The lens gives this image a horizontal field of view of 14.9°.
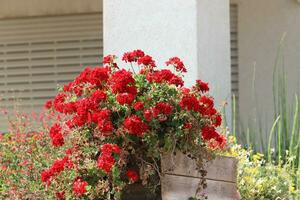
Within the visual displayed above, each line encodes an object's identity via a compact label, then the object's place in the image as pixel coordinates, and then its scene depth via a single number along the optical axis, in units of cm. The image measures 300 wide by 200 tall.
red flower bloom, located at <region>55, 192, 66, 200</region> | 651
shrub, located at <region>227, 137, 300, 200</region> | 769
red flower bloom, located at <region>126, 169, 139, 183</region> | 623
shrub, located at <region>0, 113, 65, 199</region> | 720
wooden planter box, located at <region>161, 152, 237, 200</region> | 648
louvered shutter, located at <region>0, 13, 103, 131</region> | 1213
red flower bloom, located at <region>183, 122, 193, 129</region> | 631
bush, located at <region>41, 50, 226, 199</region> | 620
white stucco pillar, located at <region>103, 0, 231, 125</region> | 863
